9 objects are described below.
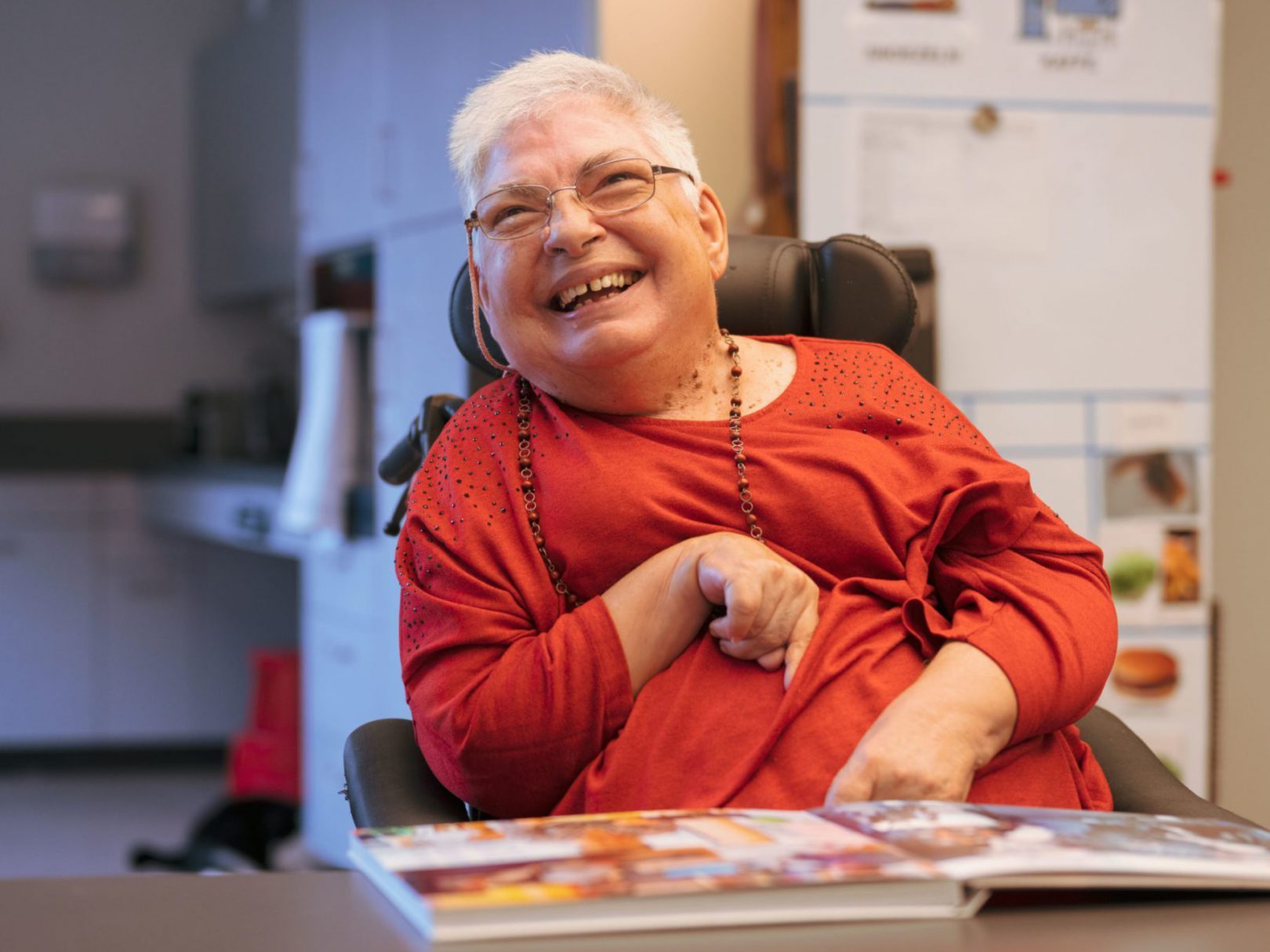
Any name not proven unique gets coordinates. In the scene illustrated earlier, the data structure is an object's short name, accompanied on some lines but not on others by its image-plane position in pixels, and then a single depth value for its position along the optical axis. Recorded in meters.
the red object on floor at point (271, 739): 4.07
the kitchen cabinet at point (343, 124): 3.26
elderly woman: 1.06
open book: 0.65
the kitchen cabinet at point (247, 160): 4.38
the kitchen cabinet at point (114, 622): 4.59
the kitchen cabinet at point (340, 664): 3.19
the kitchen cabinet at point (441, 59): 2.59
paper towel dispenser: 3.28
